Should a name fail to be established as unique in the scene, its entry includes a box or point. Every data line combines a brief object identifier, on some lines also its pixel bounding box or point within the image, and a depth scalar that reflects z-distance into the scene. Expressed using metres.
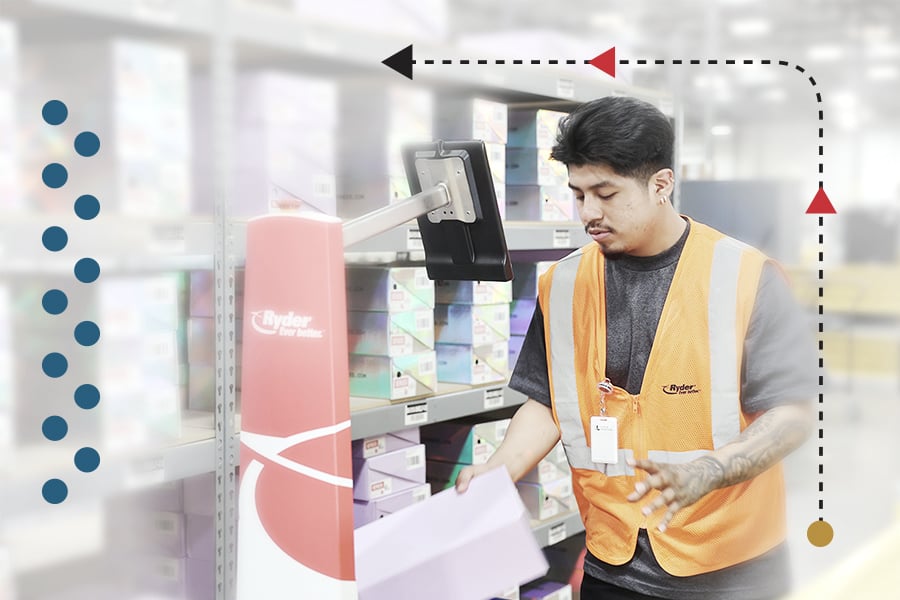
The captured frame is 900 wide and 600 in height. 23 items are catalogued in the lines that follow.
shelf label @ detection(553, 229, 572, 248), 2.75
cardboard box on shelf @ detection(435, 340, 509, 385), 2.58
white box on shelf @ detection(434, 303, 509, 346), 2.58
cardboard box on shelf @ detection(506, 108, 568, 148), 2.78
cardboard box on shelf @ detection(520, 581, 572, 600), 2.86
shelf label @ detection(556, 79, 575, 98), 2.71
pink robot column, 1.26
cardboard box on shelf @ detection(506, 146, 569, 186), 2.79
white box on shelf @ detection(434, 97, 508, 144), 2.50
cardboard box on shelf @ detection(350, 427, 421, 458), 2.28
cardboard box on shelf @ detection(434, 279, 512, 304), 2.57
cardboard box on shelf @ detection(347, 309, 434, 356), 2.28
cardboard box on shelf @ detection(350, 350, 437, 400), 2.28
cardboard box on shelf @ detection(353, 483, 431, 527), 2.28
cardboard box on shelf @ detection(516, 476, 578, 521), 2.84
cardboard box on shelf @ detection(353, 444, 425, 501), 2.27
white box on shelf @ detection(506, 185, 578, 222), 2.80
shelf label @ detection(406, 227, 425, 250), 2.20
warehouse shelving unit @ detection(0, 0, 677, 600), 1.56
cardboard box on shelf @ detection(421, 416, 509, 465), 2.67
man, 1.74
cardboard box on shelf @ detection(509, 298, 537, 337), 2.89
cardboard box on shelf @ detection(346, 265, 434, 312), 2.26
